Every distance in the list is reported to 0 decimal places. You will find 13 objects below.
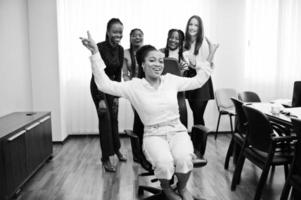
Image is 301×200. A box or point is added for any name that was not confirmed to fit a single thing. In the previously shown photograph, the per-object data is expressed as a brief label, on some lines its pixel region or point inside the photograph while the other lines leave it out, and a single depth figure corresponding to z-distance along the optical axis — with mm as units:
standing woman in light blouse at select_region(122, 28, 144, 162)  3342
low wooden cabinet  2309
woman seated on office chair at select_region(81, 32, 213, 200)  2090
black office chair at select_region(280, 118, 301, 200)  1885
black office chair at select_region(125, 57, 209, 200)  2146
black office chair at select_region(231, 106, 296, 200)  2250
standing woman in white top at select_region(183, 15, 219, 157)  3152
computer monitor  2732
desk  2456
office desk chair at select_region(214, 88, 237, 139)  4715
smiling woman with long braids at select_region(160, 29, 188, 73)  3248
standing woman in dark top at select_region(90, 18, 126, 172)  3080
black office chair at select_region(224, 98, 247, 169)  2909
